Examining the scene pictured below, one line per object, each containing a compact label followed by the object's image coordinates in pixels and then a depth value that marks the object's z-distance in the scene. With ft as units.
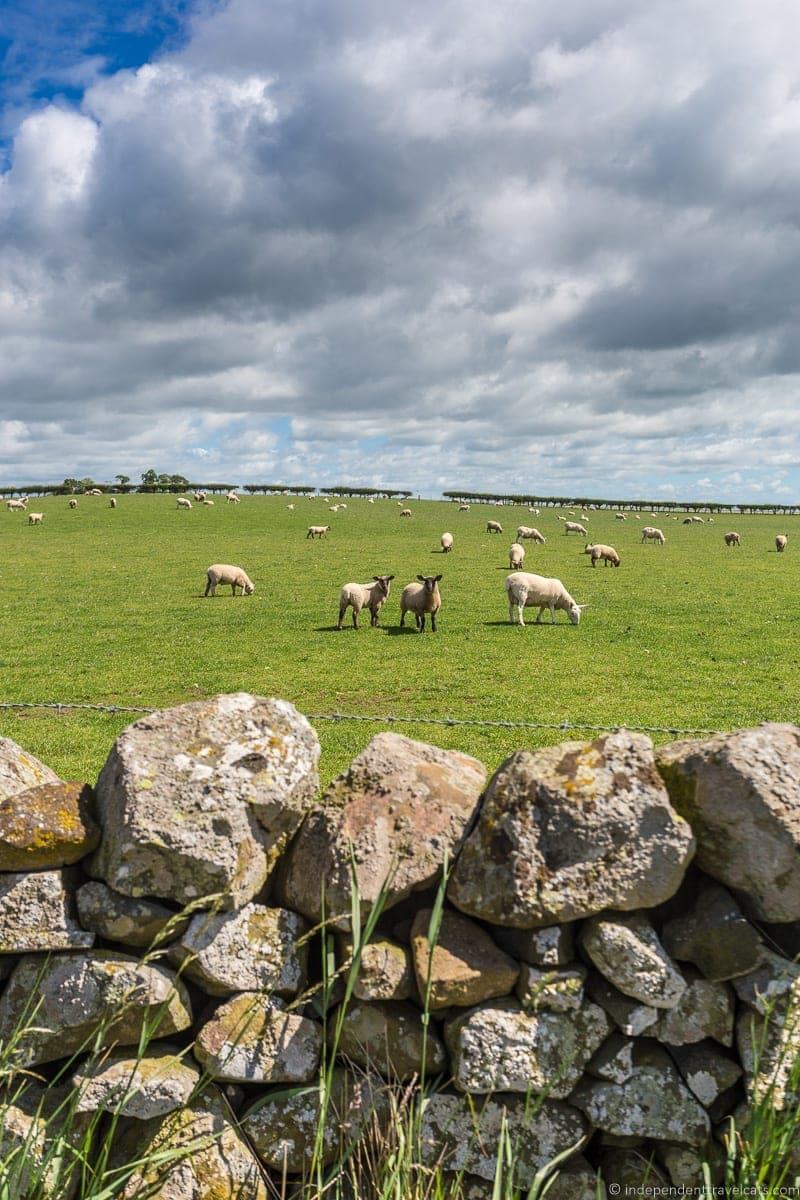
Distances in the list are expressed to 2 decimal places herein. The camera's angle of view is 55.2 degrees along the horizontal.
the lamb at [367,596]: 84.69
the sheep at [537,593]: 87.35
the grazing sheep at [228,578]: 107.76
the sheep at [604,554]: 145.76
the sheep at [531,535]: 185.88
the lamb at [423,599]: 82.12
